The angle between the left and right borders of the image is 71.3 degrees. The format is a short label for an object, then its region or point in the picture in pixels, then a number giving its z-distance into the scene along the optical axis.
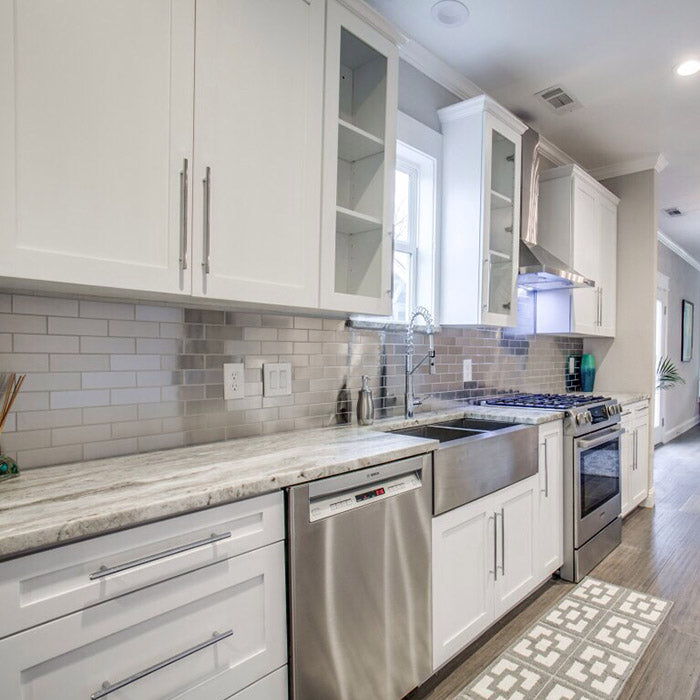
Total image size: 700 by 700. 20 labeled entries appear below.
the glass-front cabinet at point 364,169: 1.93
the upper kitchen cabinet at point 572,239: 3.57
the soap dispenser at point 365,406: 2.20
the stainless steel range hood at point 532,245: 2.98
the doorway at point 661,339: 6.53
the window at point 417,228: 2.75
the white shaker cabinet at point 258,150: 1.42
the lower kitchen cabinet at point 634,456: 3.58
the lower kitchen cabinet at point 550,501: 2.51
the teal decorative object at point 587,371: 4.36
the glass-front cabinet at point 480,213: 2.69
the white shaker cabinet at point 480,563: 1.84
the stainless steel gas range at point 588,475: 2.70
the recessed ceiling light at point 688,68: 2.71
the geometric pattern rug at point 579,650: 1.83
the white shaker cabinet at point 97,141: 1.08
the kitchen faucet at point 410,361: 2.45
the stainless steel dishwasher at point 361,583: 1.34
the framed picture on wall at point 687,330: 7.70
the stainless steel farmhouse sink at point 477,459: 1.83
